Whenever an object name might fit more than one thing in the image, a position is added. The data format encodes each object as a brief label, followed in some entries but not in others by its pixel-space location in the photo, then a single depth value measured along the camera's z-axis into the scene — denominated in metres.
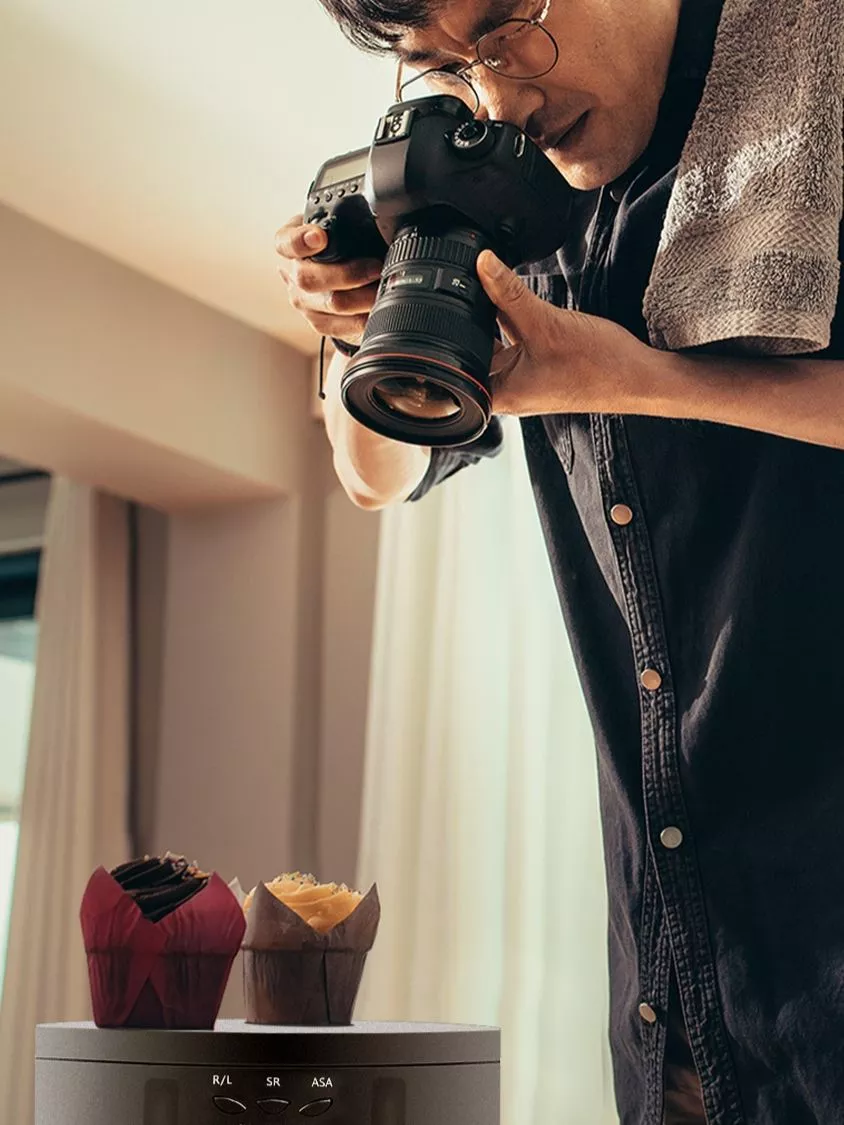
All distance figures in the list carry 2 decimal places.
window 3.38
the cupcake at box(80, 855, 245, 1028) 0.85
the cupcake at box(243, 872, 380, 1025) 0.93
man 0.71
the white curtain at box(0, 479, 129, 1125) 2.77
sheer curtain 2.29
